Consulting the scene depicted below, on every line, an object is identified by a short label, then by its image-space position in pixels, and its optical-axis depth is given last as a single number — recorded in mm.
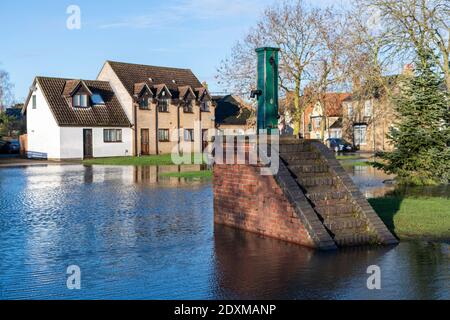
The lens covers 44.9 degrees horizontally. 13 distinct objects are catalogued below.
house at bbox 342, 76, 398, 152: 57378
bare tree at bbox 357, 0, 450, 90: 24625
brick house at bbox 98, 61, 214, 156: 49188
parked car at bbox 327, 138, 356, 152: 54500
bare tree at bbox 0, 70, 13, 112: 84869
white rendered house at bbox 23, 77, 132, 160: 44000
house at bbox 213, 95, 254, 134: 58656
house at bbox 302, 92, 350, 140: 62062
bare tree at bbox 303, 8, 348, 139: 34531
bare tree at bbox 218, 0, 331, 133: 35469
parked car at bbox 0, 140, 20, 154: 55406
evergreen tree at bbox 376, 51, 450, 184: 21641
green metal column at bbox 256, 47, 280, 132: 12305
